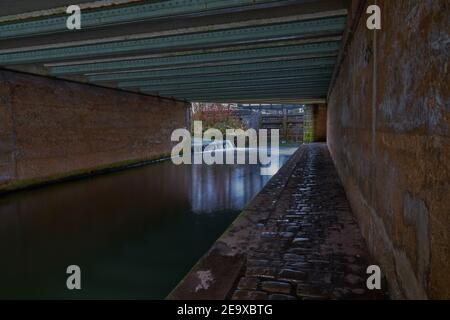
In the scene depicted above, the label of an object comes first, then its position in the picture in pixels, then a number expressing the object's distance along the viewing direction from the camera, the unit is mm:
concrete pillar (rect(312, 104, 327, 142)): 20292
